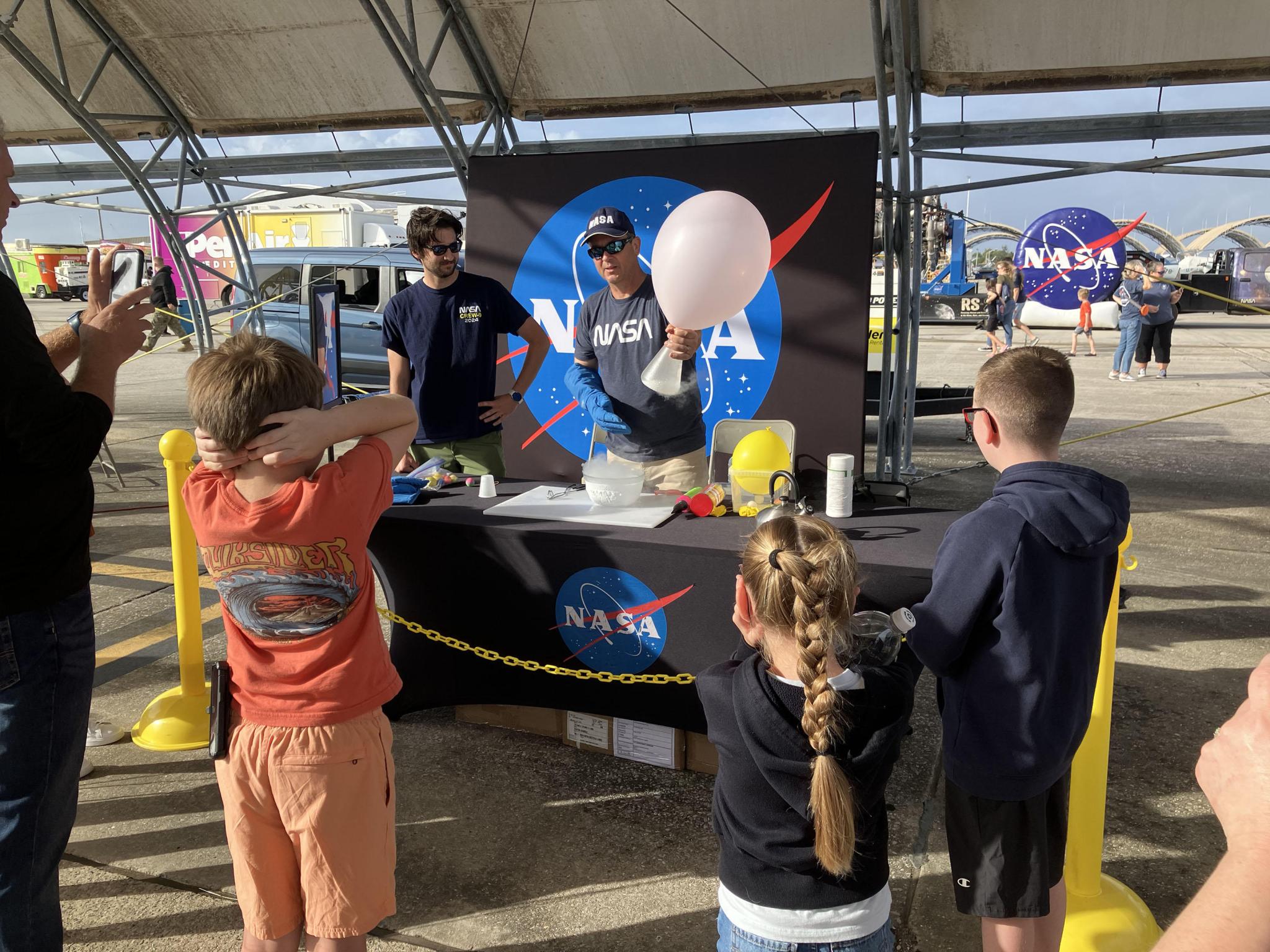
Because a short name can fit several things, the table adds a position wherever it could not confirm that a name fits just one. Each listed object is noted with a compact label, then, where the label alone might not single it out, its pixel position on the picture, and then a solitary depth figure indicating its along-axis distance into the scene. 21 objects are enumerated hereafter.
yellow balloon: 3.11
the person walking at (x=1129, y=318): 12.21
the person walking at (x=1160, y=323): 12.46
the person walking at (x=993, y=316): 14.50
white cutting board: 3.03
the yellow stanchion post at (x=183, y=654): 3.35
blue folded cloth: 3.31
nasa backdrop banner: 4.80
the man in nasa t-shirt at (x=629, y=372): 3.65
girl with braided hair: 1.47
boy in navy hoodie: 1.76
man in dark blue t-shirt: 4.04
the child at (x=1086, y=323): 17.00
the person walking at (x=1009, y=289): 13.66
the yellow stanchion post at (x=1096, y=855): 2.28
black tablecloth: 2.76
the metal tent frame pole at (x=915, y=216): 5.63
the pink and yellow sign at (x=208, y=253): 11.80
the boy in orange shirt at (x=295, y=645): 1.73
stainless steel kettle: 2.82
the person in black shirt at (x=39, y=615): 1.65
